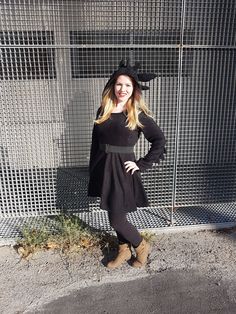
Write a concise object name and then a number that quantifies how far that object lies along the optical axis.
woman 2.23
